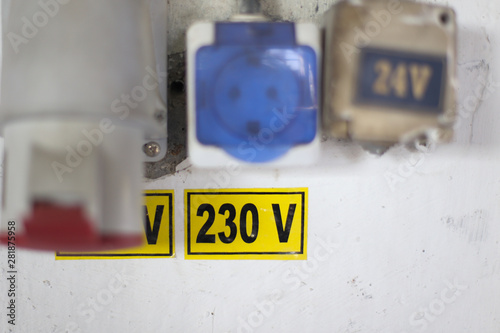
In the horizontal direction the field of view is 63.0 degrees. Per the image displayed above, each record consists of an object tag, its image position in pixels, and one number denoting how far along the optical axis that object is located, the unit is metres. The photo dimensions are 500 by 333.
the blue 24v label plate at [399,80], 0.38
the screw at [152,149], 0.47
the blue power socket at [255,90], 0.38
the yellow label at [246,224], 0.48
